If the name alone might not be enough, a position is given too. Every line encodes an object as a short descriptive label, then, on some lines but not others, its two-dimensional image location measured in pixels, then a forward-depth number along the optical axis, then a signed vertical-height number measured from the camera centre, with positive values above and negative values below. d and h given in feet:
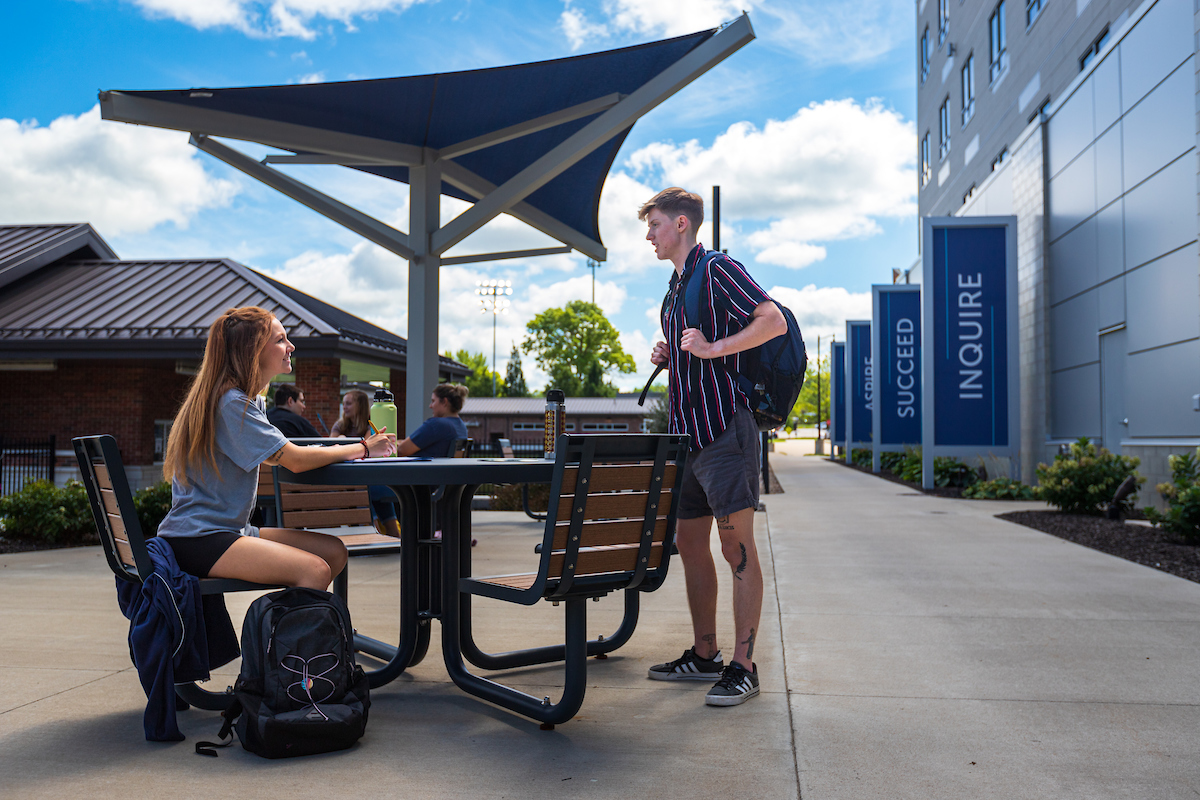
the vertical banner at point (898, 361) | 77.36 +5.49
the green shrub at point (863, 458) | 100.28 -4.03
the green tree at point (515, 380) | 252.50 +12.26
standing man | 12.07 -0.01
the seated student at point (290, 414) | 24.59 +0.22
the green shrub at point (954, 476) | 56.85 -3.35
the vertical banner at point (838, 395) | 121.19 +4.18
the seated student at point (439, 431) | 25.18 -0.25
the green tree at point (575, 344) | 244.83 +21.87
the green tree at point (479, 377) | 277.64 +14.88
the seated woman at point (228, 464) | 10.28 -0.50
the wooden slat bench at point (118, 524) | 10.10 -1.24
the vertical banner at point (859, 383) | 101.62 +4.72
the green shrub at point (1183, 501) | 25.89 -2.28
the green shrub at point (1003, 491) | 48.39 -3.69
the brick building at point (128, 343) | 53.57 +4.71
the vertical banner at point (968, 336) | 54.80 +5.47
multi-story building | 35.32 +10.14
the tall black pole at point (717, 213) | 50.42 +11.91
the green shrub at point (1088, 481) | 35.83 -2.30
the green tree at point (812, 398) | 315.17 +9.70
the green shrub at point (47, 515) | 28.58 -3.04
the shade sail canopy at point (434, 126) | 24.29 +9.21
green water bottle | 12.98 +0.10
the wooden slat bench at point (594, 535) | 10.03 -1.34
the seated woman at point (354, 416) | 26.68 +0.18
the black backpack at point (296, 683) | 9.53 -2.85
